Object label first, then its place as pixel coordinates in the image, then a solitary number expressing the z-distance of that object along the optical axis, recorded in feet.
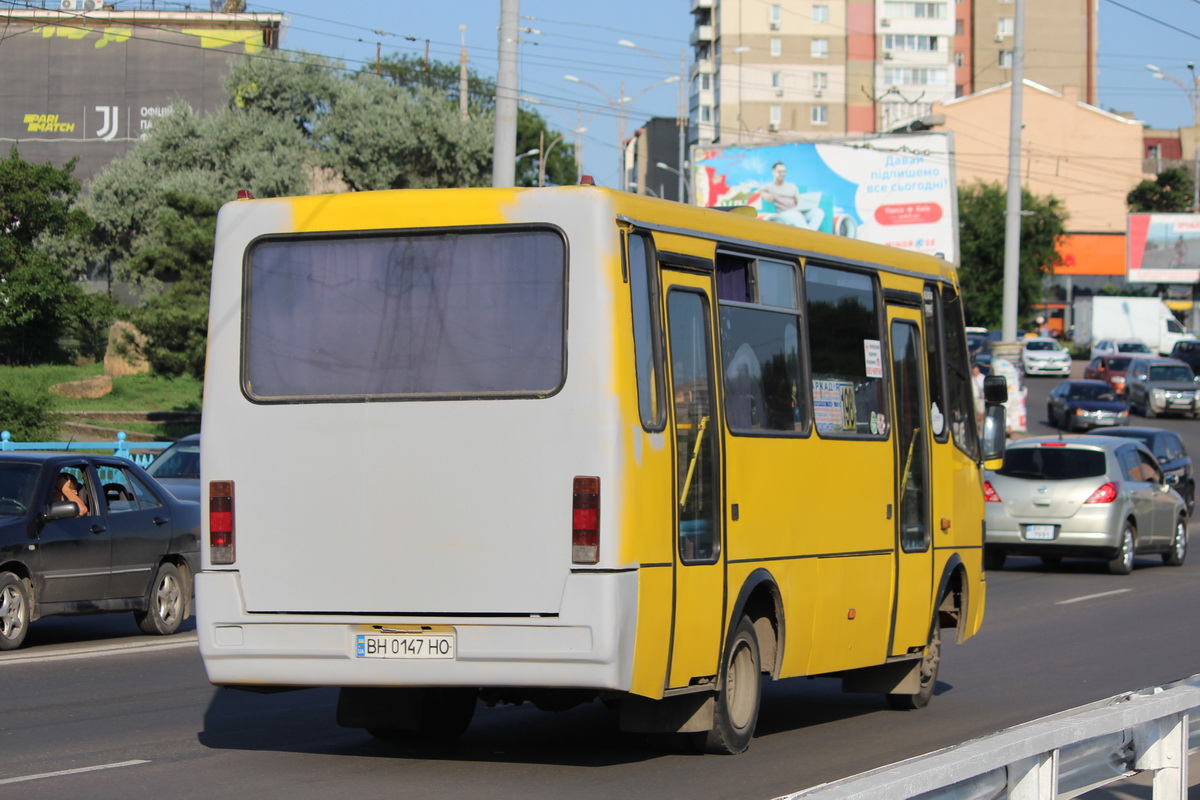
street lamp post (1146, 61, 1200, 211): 195.00
